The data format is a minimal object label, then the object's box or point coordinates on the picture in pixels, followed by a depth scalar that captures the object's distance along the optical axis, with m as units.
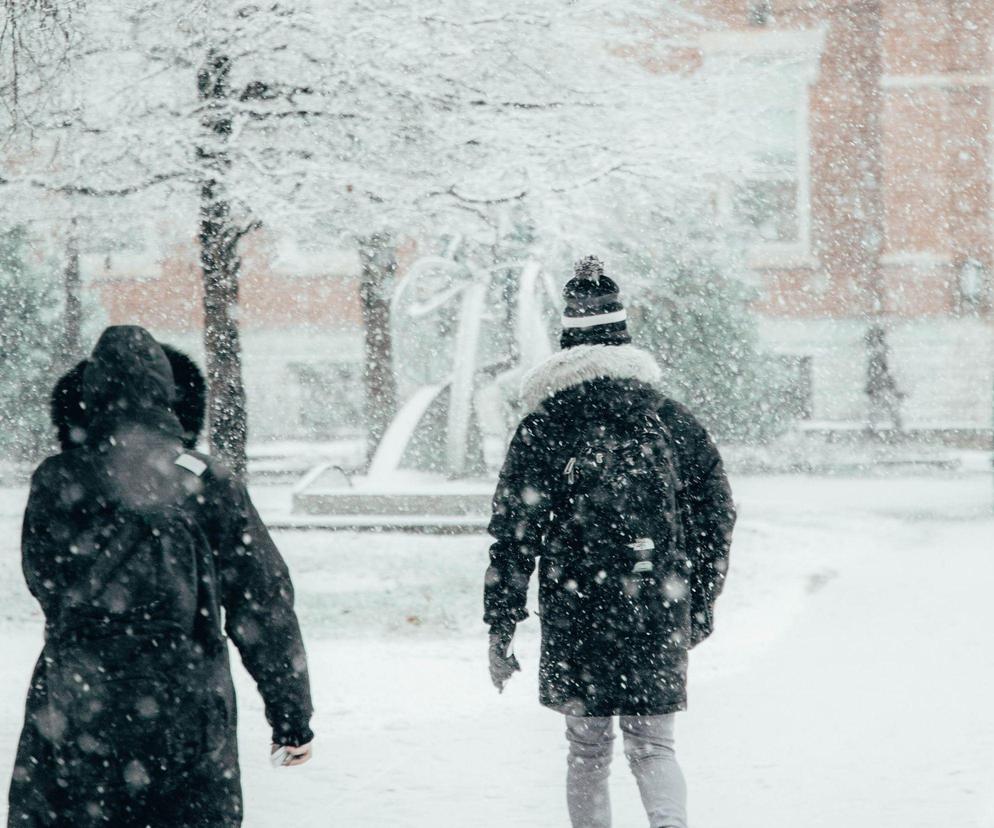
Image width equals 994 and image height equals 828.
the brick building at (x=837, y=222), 41.14
